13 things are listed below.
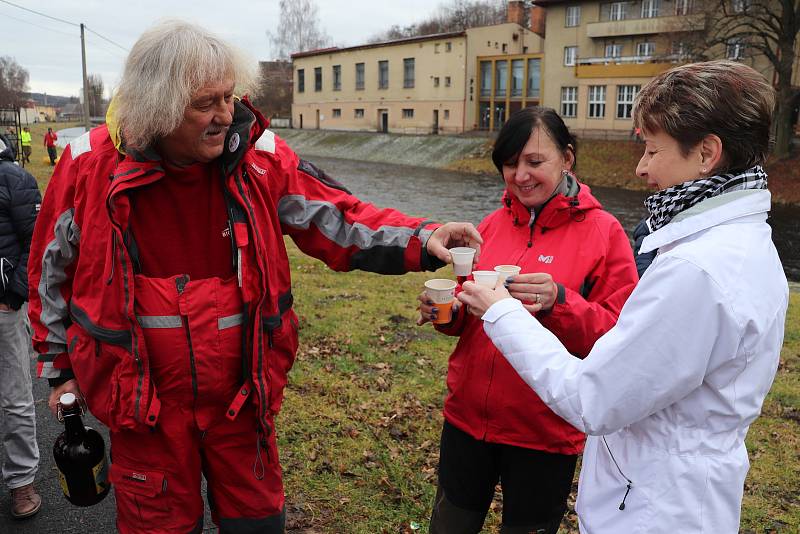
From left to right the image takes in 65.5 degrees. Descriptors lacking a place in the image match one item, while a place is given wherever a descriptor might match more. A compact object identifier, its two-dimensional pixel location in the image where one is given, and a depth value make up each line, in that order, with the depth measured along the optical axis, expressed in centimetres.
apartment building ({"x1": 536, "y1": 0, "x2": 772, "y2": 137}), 4084
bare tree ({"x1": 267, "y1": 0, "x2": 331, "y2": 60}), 7906
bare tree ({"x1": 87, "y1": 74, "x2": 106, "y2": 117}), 10000
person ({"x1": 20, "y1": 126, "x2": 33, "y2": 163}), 2754
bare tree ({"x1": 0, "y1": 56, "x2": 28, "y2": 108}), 7294
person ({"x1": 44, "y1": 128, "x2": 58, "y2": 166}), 2711
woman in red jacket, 266
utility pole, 3062
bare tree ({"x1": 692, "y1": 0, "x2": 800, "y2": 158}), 2805
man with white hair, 228
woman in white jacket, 171
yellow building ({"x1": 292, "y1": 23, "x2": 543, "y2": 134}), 5188
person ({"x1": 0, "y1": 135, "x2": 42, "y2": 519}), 351
